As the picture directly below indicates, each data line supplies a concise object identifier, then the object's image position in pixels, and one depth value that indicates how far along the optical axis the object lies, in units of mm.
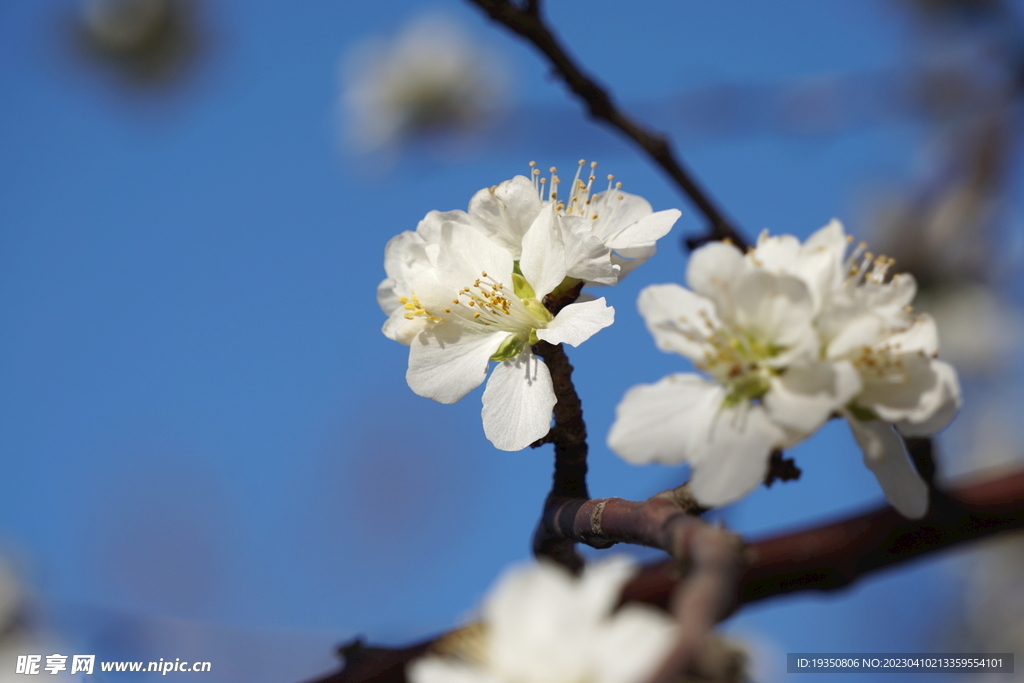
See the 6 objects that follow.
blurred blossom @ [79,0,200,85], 3544
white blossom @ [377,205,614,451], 385
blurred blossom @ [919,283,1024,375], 3551
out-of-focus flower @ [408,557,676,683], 324
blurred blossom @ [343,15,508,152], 3513
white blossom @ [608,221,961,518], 350
